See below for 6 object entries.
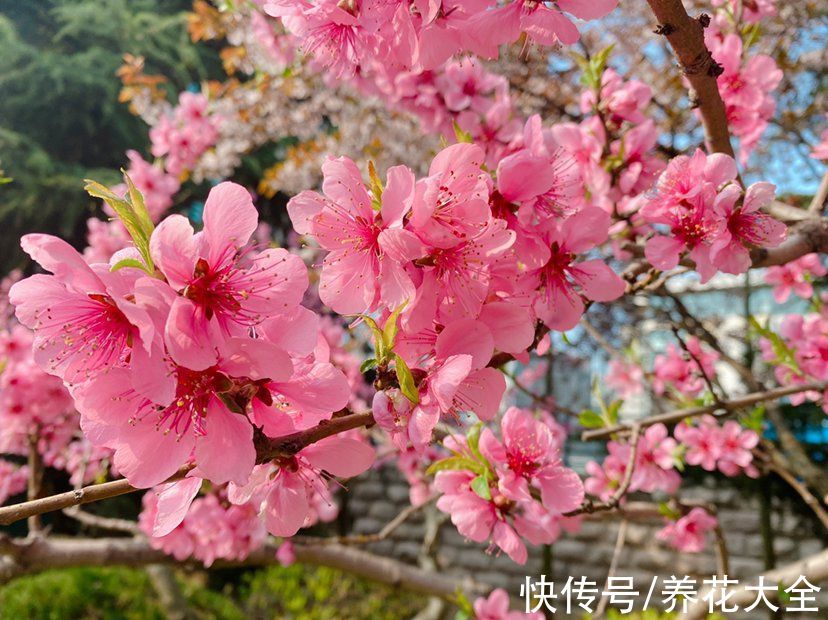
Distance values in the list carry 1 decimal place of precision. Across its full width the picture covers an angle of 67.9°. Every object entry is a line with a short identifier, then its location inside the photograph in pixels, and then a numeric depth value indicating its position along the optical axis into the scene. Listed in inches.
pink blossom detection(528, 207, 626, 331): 7.9
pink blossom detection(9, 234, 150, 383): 5.4
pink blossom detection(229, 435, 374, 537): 6.7
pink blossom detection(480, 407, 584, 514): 9.5
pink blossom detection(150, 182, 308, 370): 5.6
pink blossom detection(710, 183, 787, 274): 8.3
